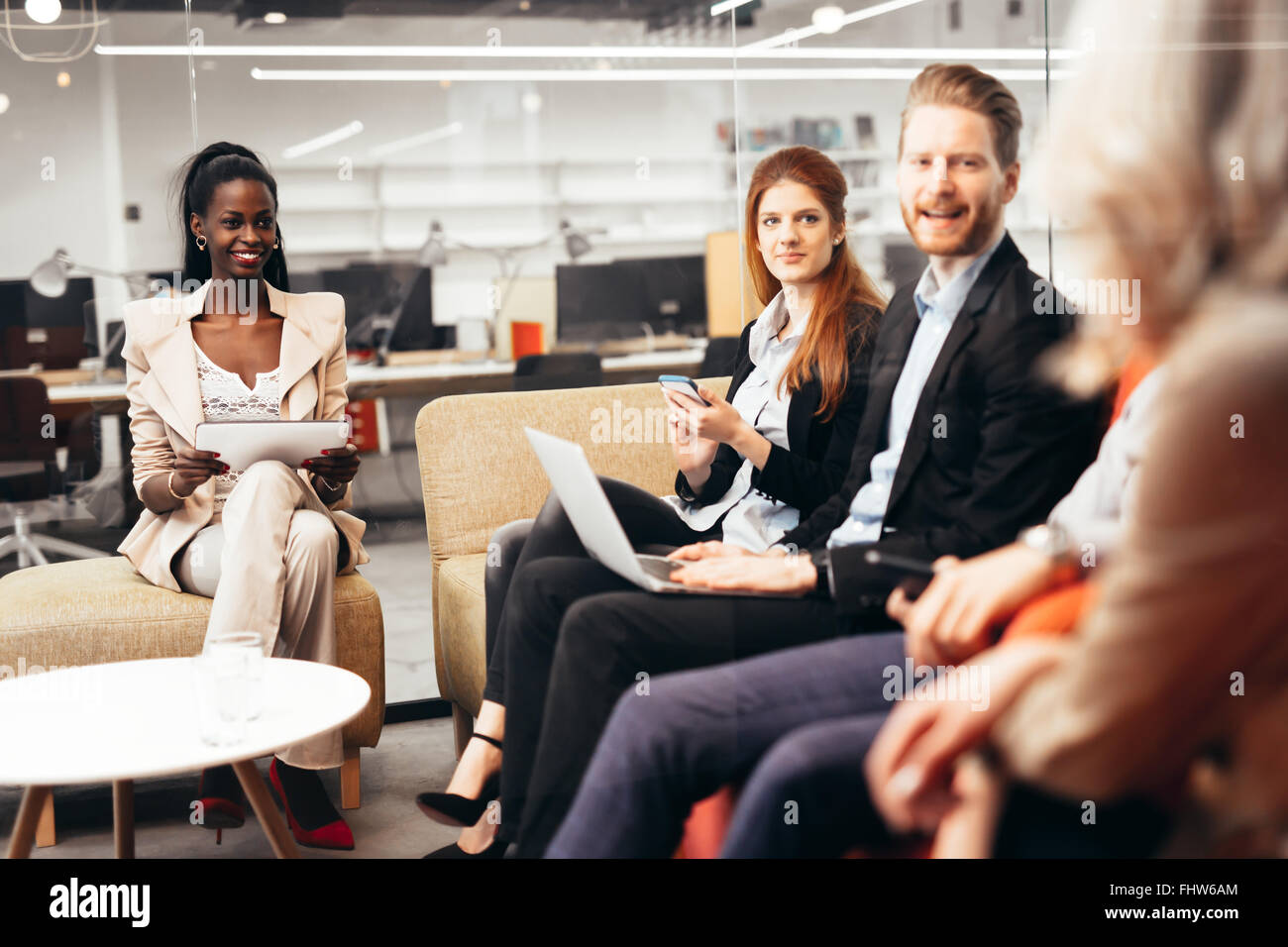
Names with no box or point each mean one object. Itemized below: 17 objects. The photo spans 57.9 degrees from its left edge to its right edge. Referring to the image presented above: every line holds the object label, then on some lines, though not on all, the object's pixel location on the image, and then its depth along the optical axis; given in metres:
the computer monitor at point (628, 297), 3.17
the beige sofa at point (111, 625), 2.25
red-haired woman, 1.73
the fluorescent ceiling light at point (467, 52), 3.57
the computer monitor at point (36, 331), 3.59
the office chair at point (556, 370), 3.22
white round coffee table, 1.50
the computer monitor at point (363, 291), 3.57
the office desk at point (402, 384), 3.44
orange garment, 1.19
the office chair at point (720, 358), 2.09
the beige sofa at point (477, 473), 2.16
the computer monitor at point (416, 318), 3.73
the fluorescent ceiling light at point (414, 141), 3.78
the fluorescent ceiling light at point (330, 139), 3.72
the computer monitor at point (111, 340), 3.64
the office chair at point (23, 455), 3.54
